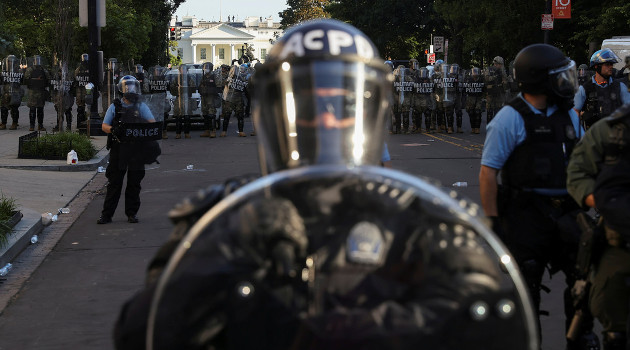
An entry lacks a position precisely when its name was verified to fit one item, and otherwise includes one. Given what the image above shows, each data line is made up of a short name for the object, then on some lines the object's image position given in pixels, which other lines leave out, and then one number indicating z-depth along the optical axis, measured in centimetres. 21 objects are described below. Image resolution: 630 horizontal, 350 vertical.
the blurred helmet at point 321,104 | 255
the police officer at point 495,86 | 2775
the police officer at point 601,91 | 1280
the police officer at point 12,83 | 2730
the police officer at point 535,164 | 543
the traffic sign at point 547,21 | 2908
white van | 2830
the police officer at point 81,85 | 2759
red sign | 3025
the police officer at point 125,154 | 1229
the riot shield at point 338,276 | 215
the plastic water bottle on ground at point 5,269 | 896
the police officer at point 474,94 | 2762
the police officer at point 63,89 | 2623
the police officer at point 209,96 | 2669
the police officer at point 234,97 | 2719
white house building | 19750
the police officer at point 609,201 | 436
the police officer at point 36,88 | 2664
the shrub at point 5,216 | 991
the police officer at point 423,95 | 2783
